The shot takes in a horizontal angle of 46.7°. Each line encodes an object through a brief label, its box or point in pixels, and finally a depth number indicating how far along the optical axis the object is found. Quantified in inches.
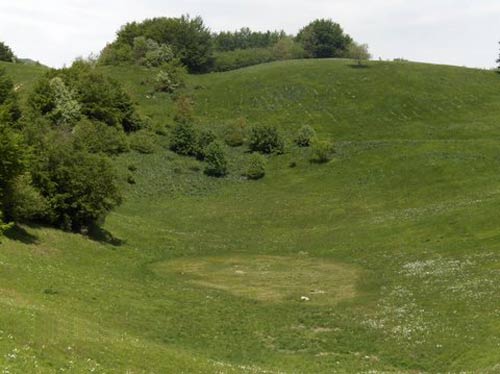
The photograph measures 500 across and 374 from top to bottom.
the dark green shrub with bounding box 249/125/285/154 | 4404.5
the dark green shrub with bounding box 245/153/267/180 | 3949.3
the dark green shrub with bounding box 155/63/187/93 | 5915.4
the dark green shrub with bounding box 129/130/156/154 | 4249.5
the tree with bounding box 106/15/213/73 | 7263.8
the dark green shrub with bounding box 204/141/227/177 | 4015.8
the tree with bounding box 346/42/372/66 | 6683.1
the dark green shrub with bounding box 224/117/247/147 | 4598.9
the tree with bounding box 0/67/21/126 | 3552.9
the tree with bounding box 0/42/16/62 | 7229.3
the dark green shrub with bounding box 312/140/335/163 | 4055.1
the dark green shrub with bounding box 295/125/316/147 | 4485.7
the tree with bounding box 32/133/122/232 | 2171.5
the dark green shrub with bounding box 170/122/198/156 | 4347.9
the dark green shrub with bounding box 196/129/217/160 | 4316.9
